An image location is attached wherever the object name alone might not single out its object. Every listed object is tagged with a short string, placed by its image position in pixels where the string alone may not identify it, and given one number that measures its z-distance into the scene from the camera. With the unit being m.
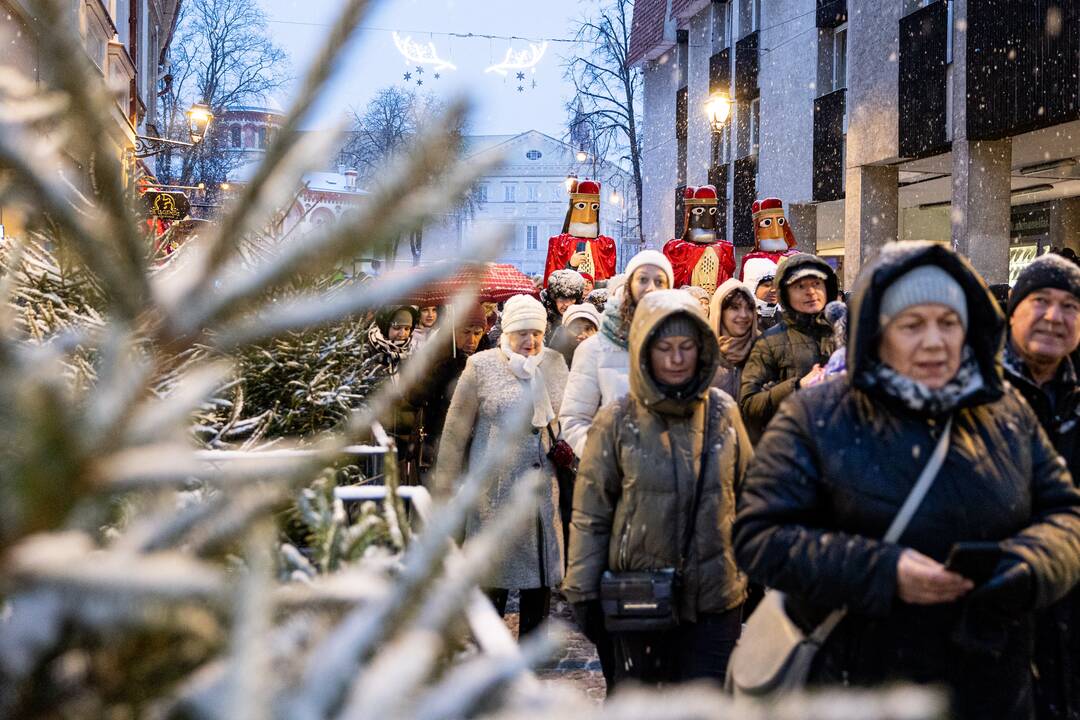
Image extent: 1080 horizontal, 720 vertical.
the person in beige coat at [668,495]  3.77
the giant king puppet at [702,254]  11.77
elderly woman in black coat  2.45
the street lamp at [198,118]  19.38
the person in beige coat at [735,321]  6.48
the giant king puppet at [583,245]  13.18
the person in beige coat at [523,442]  5.38
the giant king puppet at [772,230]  12.57
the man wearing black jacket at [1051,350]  3.60
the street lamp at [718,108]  17.59
